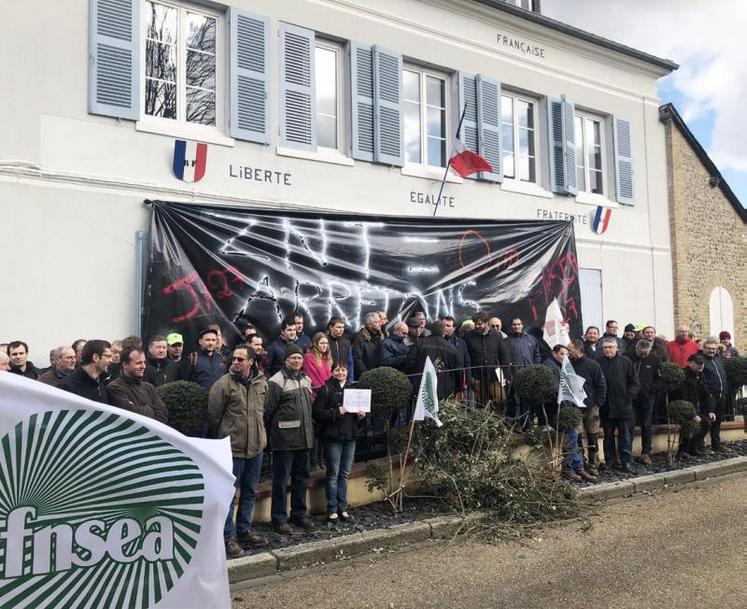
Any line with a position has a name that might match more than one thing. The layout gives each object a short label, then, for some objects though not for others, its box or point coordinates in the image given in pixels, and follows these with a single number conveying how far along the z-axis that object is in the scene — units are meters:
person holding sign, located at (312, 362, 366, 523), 6.82
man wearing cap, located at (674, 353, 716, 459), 10.09
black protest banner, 8.92
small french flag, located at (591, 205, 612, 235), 14.13
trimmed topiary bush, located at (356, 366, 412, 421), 7.25
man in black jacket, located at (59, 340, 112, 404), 5.36
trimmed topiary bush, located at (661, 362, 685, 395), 9.60
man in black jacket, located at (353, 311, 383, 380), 8.43
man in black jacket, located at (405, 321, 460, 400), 8.11
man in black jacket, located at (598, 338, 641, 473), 9.16
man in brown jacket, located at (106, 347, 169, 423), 5.48
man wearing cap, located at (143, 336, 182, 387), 7.07
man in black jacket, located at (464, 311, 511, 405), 9.23
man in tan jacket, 6.07
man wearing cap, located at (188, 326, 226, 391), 7.10
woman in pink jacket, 7.12
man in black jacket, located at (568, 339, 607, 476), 8.93
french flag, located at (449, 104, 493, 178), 11.90
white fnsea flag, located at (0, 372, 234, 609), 3.00
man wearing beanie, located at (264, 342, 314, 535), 6.47
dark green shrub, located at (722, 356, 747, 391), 10.79
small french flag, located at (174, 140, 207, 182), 9.35
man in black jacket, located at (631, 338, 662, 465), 9.55
